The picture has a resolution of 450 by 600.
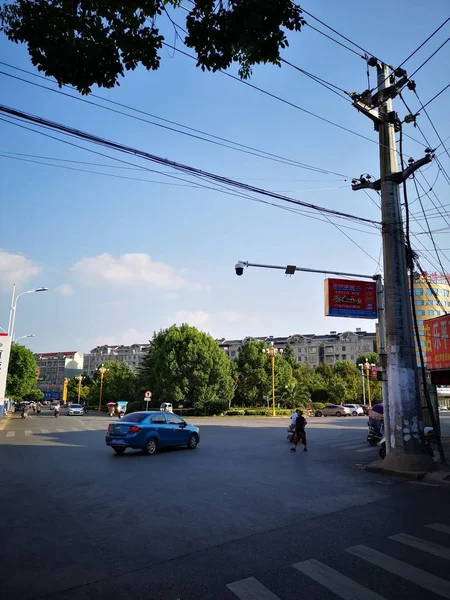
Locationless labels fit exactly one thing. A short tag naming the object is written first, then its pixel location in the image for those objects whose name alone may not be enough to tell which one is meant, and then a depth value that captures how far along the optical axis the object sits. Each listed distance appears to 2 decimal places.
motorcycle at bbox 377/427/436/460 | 13.38
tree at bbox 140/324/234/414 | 50.53
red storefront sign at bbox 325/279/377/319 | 14.53
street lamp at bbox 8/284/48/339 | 42.06
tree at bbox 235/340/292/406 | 59.03
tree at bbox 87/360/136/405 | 68.69
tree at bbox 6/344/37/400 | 56.67
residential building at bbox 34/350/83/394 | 168.24
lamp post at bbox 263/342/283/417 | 48.28
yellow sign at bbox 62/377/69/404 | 104.70
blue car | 15.24
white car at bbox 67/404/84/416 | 58.31
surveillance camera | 14.55
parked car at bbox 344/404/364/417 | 57.41
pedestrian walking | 16.98
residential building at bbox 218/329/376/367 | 129.79
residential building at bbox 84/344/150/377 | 170.12
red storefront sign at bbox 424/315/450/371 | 15.73
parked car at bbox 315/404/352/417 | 56.19
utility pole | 11.88
